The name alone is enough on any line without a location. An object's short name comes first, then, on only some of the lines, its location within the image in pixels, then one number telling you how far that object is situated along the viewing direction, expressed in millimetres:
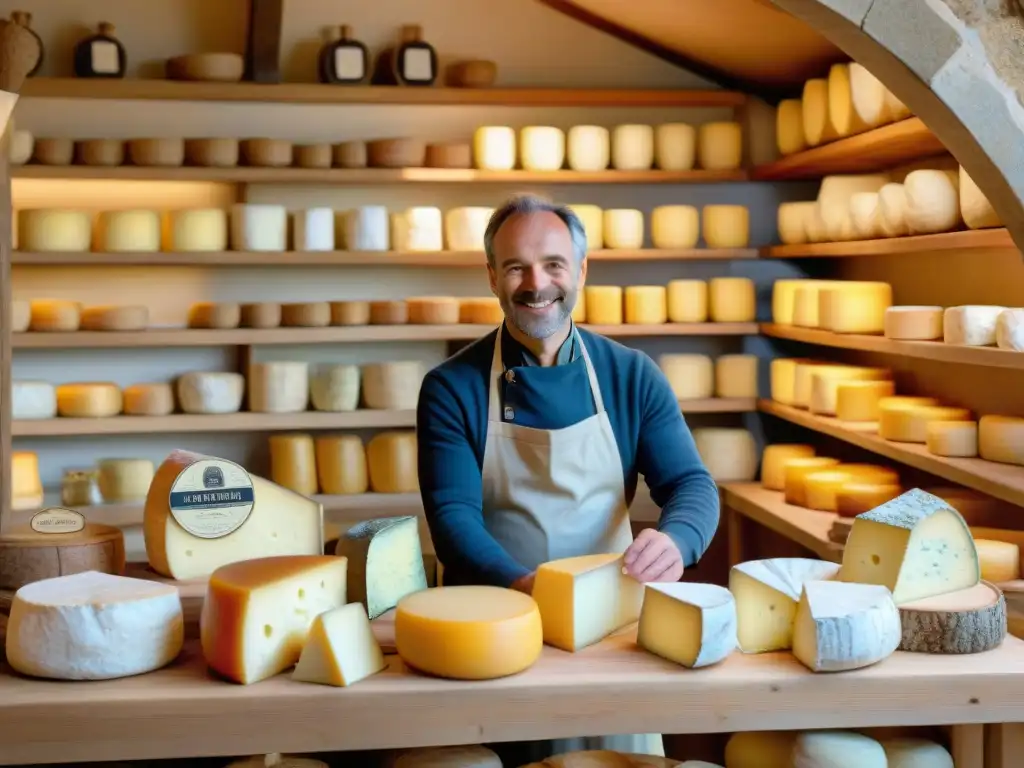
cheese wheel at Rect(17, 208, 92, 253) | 4305
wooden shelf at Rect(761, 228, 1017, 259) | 3034
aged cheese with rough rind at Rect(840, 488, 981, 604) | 1737
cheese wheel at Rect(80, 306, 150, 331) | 4359
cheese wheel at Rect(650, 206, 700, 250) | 4605
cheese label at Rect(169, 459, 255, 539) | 1988
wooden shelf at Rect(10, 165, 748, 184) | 4328
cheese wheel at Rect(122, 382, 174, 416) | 4371
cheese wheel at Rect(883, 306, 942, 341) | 3369
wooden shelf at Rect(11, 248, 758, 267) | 4328
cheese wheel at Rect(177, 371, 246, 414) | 4402
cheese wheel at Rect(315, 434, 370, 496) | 4469
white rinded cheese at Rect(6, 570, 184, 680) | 1541
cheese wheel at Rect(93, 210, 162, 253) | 4344
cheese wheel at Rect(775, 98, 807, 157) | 4410
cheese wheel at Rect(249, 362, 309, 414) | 4438
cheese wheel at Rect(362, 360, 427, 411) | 4492
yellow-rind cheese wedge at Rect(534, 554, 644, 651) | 1656
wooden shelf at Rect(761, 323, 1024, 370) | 2898
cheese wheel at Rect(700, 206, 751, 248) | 4637
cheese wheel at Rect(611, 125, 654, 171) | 4594
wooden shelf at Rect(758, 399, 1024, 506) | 2919
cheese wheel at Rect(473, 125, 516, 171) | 4500
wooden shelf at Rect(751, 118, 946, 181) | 3562
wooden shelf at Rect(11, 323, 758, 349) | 4336
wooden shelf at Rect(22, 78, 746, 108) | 4418
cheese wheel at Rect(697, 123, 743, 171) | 4664
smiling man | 2287
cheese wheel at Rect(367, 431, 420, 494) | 4461
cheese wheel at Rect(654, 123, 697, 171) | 4625
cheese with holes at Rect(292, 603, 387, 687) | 1515
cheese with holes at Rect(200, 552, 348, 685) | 1538
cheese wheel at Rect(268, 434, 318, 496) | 4445
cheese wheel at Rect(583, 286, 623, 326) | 4598
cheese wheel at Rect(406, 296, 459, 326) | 4488
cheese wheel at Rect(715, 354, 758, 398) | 4715
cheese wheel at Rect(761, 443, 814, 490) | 4391
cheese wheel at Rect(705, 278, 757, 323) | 4668
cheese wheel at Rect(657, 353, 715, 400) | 4695
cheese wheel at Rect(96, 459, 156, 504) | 4328
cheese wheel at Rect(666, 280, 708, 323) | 4648
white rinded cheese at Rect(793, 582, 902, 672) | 1537
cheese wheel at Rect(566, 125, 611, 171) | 4551
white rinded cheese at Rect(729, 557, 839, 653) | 1656
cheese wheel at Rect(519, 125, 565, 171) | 4500
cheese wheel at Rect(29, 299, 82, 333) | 4316
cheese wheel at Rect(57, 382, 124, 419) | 4316
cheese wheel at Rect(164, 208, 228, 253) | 4383
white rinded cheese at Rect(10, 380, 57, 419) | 4270
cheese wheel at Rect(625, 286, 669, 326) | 4613
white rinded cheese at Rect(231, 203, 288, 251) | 4398
